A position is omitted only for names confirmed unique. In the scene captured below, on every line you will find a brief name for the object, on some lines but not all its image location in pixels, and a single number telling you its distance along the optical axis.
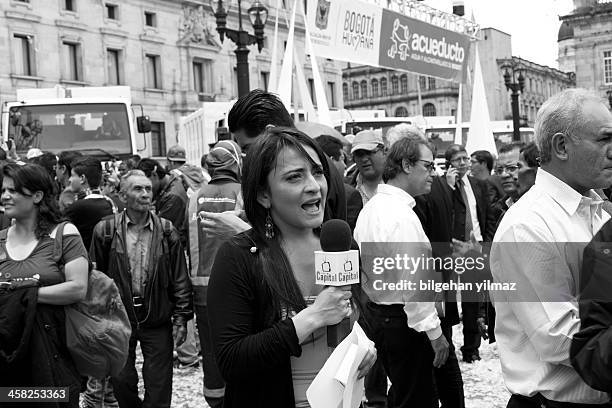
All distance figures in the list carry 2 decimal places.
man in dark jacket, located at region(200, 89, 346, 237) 3.84
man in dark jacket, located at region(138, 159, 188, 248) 7.67
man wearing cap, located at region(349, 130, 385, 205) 5.74
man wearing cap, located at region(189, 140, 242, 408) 4.91
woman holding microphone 2.20
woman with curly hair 3.86
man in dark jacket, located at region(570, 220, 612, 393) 2.04
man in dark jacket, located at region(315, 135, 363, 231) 5.34
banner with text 10.61
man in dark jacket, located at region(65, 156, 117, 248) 6.16
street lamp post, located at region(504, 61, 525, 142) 27.33
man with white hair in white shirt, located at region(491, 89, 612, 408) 2.35
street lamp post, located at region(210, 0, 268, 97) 13.05
